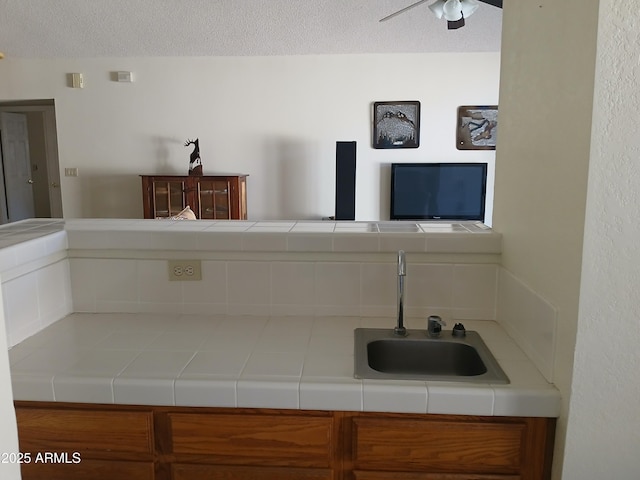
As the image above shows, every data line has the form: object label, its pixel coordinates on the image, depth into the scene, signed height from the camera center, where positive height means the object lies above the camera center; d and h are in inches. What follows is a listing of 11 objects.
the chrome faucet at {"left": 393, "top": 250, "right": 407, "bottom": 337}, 50.9 -12.9
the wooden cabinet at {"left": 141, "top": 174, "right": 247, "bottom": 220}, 191.0 -8.3
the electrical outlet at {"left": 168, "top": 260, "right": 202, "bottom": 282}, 57.8 -11.5
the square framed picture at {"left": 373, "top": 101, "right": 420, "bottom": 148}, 197.0 +20.6
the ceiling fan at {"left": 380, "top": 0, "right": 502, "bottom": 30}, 113.7 +40.1
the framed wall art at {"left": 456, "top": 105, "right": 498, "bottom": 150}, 195.9 +19.4
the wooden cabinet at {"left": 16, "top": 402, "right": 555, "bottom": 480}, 40.5 -23.4
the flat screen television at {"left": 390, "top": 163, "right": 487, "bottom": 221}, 194.5 -6.4
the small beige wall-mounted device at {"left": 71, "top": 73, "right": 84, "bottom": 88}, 202.5 +40.4
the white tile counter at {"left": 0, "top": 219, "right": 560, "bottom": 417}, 48.1 -13.7
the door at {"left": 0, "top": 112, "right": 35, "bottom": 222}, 239.1 +4.2
